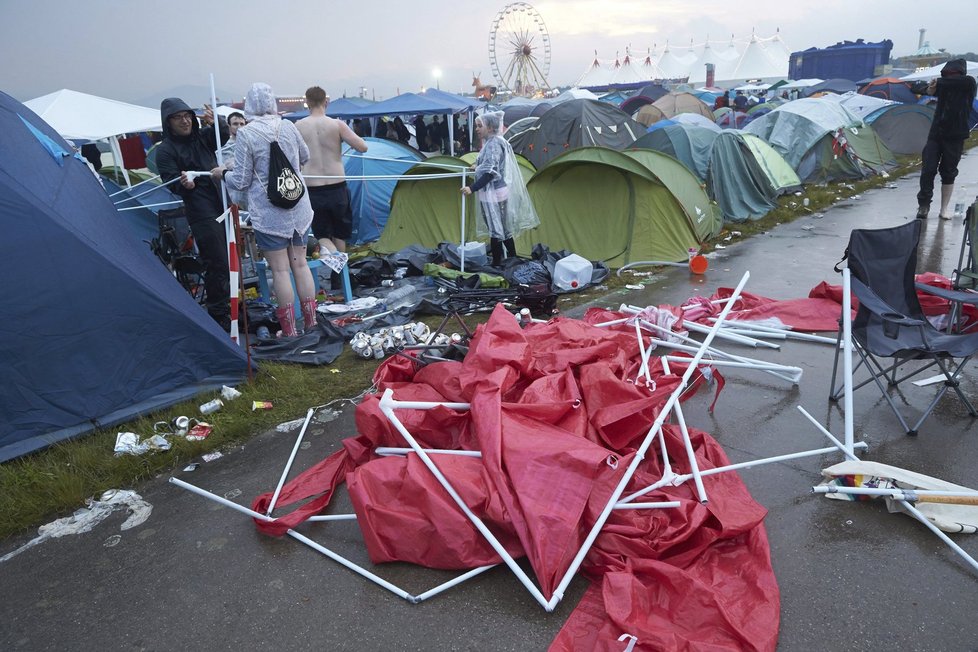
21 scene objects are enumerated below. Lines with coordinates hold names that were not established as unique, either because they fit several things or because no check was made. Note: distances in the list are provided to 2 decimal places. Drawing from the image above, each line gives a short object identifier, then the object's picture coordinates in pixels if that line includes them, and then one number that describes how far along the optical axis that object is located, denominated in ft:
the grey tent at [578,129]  44.98
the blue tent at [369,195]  31.53
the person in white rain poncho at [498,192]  21.71
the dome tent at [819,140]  43.29
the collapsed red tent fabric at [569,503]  7.34
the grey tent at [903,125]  53.67
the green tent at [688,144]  35.40
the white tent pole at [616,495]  7.54
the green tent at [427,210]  26.78
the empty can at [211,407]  13.03
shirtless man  19.92
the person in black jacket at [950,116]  25.99
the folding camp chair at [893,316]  11.08
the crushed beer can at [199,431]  12.26
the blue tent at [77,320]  11.43
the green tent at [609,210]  23.81
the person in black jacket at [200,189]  17.39
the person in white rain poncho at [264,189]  15.26
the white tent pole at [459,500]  7.64
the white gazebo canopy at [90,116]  33.53
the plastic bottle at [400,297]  19.92
